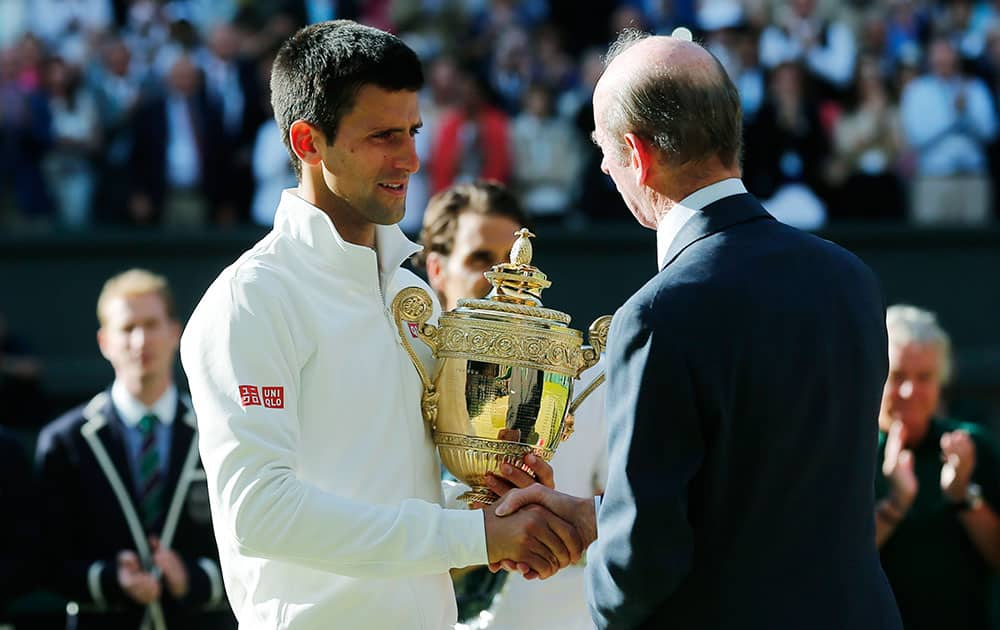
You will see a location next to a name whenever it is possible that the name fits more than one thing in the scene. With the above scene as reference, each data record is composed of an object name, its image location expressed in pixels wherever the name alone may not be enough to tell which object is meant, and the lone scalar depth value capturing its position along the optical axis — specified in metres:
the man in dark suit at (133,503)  5.28
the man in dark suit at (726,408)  2.87
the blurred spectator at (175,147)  10.77
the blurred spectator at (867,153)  11.20
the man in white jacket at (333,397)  3.09
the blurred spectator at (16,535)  5.41
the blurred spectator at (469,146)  10.59
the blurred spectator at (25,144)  10.88
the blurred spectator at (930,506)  5.27
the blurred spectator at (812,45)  11.59
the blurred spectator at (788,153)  10.73
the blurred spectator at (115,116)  10.88
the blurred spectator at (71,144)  10.98
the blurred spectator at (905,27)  12.18
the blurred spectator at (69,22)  11.69
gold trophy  3.37
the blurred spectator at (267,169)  10.60
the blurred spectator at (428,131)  10.66
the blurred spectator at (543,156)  10.95
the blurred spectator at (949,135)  11.32
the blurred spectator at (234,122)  10.89
